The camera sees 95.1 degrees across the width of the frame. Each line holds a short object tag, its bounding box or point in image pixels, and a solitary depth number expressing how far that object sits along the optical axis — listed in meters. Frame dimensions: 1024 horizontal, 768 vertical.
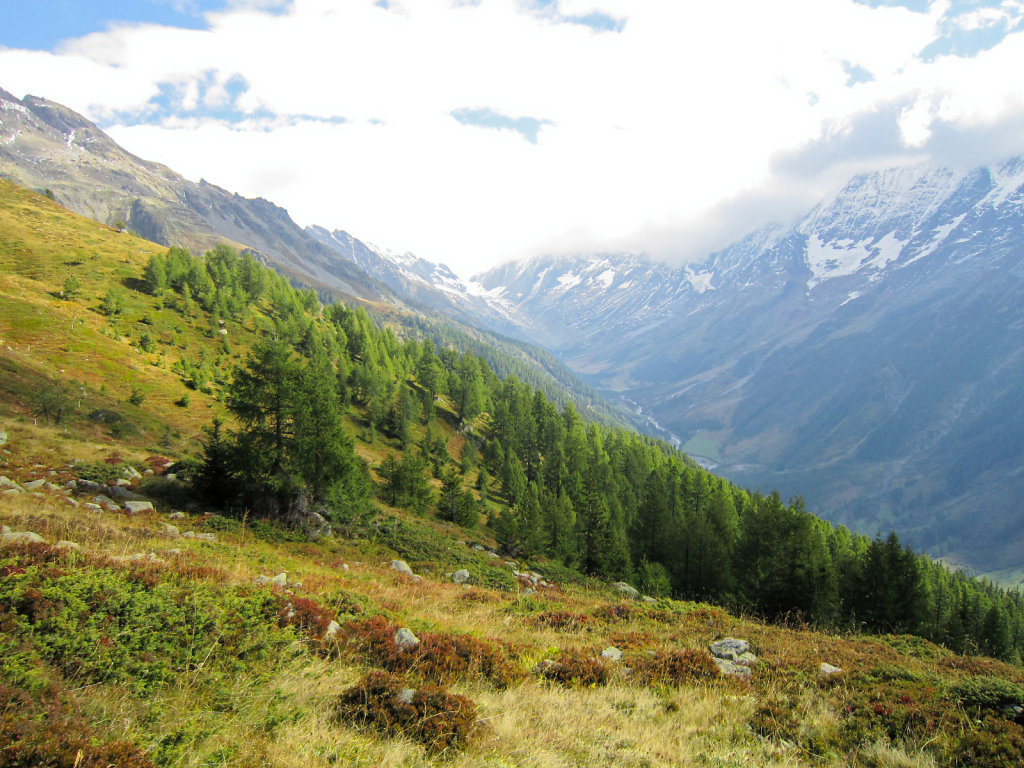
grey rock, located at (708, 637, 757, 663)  12.66
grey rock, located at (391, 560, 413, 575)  21.61
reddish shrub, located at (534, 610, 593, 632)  15.15
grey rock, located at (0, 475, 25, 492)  18.55
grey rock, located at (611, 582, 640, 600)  28.48
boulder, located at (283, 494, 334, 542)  24.09
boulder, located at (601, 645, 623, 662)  11.50
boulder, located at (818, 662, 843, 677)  11.26
